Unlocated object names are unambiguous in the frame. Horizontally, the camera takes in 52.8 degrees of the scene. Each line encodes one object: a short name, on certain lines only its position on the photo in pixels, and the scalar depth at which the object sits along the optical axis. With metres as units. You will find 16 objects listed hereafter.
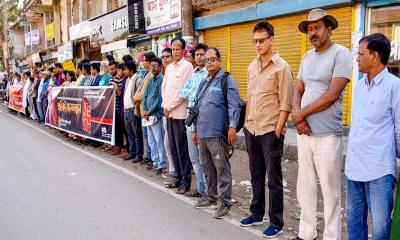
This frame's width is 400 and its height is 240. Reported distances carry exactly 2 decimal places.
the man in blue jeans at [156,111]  6.37
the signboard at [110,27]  16.67
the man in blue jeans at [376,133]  2.82
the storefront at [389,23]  7.30
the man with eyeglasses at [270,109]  3.80
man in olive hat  3.34
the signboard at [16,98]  16.06
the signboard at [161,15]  13.12
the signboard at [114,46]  16.70
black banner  8.15
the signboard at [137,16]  15.19
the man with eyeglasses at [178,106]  5.37
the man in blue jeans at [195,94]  4.77
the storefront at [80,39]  21.53
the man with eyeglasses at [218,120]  4.43
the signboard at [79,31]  21.20
